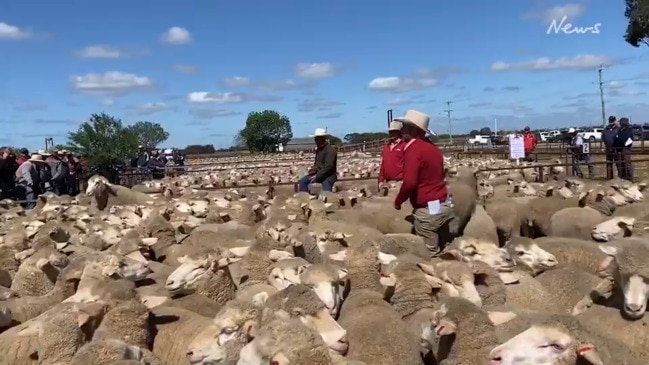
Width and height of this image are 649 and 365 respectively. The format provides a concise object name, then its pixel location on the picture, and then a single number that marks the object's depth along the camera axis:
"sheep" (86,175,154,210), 10.73
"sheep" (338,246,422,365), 3.51
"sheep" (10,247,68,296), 5.33
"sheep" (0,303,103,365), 3.65
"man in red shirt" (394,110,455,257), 5.44
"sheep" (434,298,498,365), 3.37
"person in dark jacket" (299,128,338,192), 9.18
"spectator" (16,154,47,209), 12.73
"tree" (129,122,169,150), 66.70
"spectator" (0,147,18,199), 12.38
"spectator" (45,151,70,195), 13.76
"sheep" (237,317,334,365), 2.84
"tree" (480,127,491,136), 81.15
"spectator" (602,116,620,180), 13.86
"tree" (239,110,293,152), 61.94
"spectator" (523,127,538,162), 19.81
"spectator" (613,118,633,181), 13.09
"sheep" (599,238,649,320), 3.82
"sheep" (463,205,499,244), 6.95
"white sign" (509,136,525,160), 16.67
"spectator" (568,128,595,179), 14.79
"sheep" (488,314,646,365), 2.93
